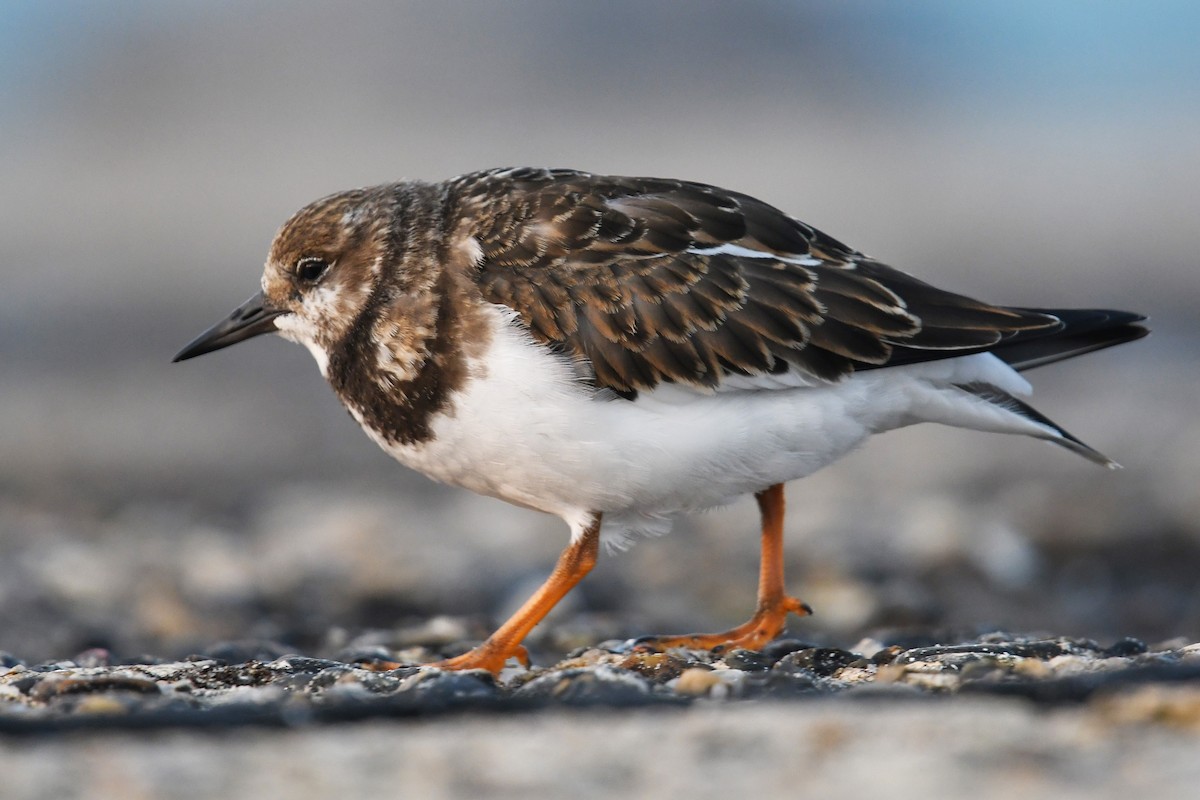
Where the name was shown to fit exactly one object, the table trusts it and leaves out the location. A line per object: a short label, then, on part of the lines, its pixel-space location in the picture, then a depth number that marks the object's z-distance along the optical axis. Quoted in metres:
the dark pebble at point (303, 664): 8.24
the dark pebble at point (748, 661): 8.29
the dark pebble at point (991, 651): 8.02
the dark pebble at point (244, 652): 9.55
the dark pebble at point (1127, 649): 8.30
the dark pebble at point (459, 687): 7.08
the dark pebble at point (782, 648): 8.78
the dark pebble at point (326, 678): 7.63
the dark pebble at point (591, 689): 6.81
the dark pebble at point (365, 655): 8.98
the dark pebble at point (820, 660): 8.27
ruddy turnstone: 8.30
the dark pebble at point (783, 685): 7.02
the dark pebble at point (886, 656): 8.20
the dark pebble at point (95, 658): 9.23
